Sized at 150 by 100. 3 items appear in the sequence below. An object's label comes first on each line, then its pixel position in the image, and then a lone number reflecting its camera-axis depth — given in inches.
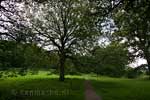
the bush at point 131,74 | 928.8
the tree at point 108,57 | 503.1
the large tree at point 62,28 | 485.9
